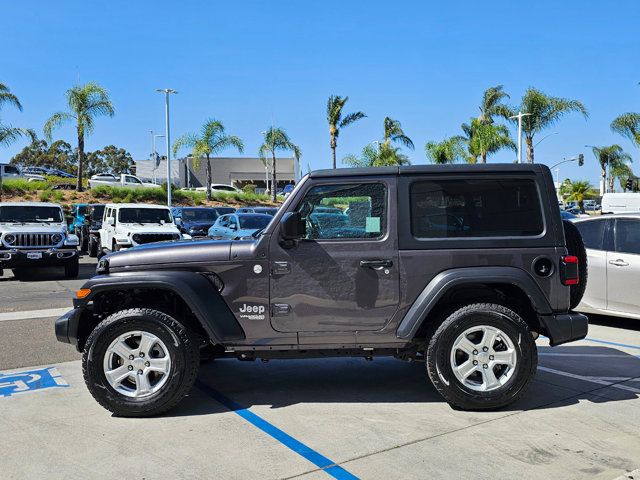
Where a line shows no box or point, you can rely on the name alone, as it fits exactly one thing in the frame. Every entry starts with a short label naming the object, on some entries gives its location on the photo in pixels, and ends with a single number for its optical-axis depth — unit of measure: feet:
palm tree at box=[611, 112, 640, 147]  125.39
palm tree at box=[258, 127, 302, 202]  152.66
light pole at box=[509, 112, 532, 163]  117.19
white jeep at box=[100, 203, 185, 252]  51.52
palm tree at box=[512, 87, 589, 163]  116.26
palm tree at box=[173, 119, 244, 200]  146.41
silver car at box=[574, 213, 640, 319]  24.68
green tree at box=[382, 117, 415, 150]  145.79
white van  60.34
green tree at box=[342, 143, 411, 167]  145.07
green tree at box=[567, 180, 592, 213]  181.57
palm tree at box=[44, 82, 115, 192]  120.37
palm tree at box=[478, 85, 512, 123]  134.41
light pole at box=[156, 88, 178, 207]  126.72
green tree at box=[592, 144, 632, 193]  196.95
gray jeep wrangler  14.76
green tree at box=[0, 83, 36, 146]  105.81
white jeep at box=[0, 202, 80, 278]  43.50
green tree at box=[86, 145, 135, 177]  282.97
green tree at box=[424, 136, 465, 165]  138.62
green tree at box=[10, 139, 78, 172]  260.42
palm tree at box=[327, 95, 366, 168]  127.13
